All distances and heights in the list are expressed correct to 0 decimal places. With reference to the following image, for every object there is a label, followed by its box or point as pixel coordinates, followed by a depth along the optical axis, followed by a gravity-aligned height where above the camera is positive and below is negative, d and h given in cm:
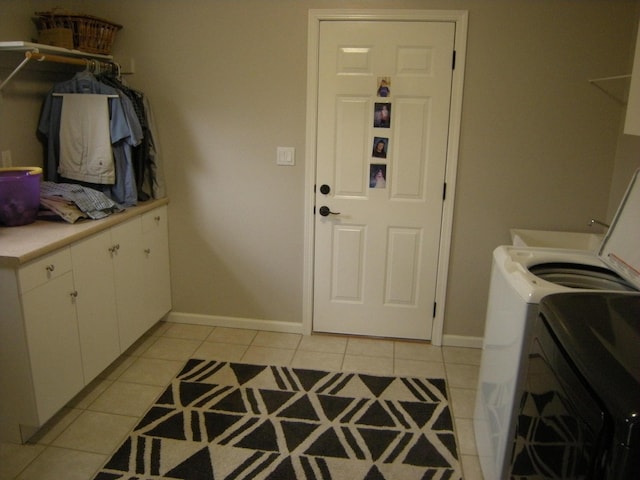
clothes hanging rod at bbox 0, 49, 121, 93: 244 +35
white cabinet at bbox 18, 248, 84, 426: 214 -91
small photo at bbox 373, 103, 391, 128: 301 +11
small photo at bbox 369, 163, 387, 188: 310 -25
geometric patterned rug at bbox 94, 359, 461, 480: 217 -141
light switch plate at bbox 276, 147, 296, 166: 316 -15
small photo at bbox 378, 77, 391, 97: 297 +28
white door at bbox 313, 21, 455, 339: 293 -23
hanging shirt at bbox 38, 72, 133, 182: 283 +10
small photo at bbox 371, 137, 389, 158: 305 -8
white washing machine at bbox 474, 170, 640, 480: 175 -54
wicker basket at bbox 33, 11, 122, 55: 275 +53
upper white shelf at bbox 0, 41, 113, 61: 238 +38
